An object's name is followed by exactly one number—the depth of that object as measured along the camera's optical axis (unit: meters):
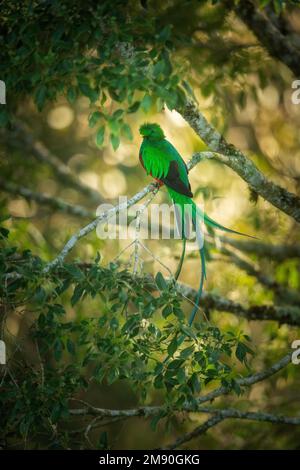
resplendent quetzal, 5.93
